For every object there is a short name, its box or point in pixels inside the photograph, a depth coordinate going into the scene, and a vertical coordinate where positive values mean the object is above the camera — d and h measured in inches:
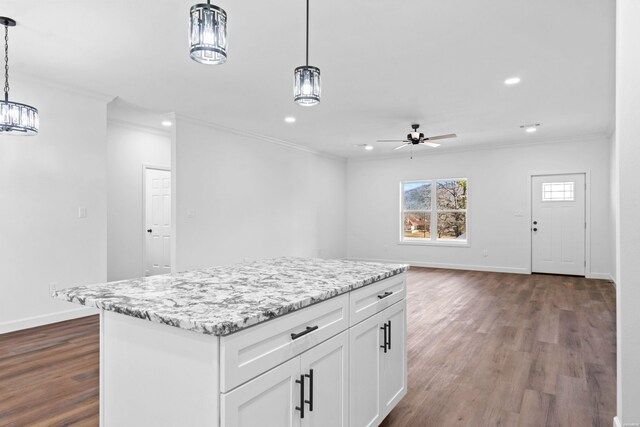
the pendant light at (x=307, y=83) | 82.1 +28.4
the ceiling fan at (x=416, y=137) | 232.8 +47.4
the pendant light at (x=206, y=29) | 58.6 +28.9
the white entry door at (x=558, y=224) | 278.1 -7.1
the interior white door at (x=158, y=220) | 259.9 -5.5
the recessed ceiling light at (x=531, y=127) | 237.9 +57.0
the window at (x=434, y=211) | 327.0 +2.7
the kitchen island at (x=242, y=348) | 45.2 -19.1
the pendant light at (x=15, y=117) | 108.8 +27.6
